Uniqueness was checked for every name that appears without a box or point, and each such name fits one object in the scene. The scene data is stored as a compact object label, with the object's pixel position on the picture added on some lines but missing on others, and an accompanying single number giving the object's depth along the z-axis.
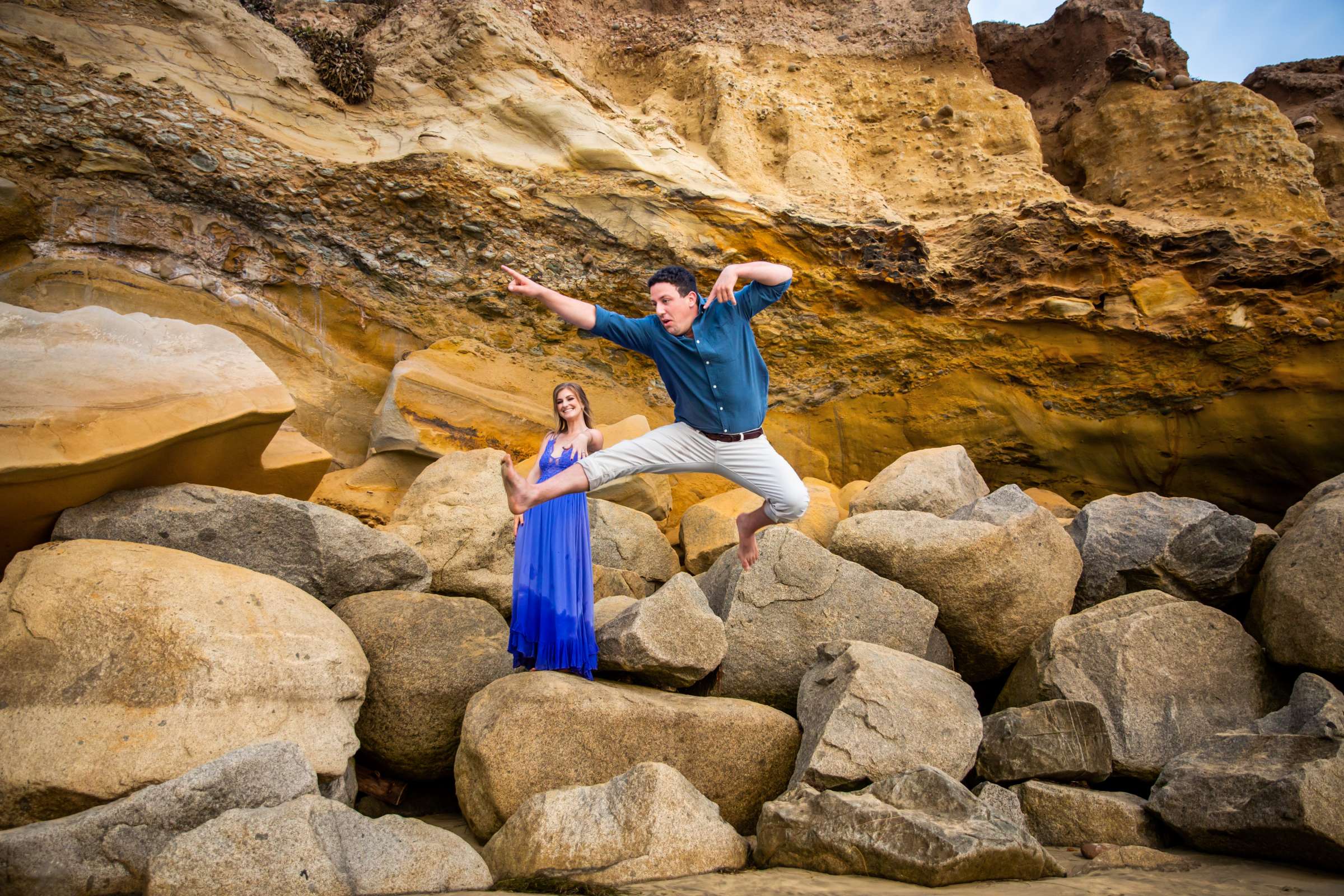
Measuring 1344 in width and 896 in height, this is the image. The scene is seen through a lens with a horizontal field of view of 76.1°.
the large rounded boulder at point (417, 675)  5.00
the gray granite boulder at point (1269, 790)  3.62
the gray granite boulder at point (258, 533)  5.25
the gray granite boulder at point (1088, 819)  4.11
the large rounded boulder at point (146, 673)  3.87
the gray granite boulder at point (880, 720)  4.27
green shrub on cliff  9.45
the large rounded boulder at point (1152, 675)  4.82
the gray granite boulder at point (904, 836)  3.24
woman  4.93
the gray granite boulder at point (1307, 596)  4.98
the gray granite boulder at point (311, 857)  2.97
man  4.46
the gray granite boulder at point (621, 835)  3.49
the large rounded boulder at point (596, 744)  4.37
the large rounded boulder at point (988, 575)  5.75
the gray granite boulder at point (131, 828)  3.22
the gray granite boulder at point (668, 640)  4.95
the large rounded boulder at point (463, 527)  6.48
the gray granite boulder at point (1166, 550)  5.98
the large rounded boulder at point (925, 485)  7.43
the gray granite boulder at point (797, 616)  5.44
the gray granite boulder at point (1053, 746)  4.43
